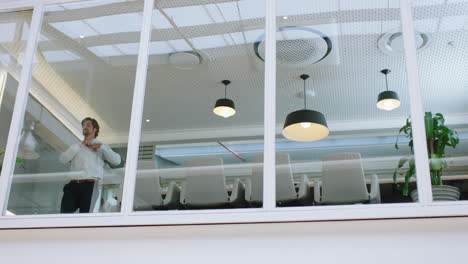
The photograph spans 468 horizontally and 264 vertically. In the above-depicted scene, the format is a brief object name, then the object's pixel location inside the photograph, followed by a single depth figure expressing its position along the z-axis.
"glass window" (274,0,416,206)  3.69
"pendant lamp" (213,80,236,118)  4.75
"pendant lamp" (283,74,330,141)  4.11
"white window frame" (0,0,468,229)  3.14
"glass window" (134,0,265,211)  3.84
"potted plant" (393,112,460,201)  3.24
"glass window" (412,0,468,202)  3.37
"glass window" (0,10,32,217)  4.25
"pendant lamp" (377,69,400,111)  4.17
